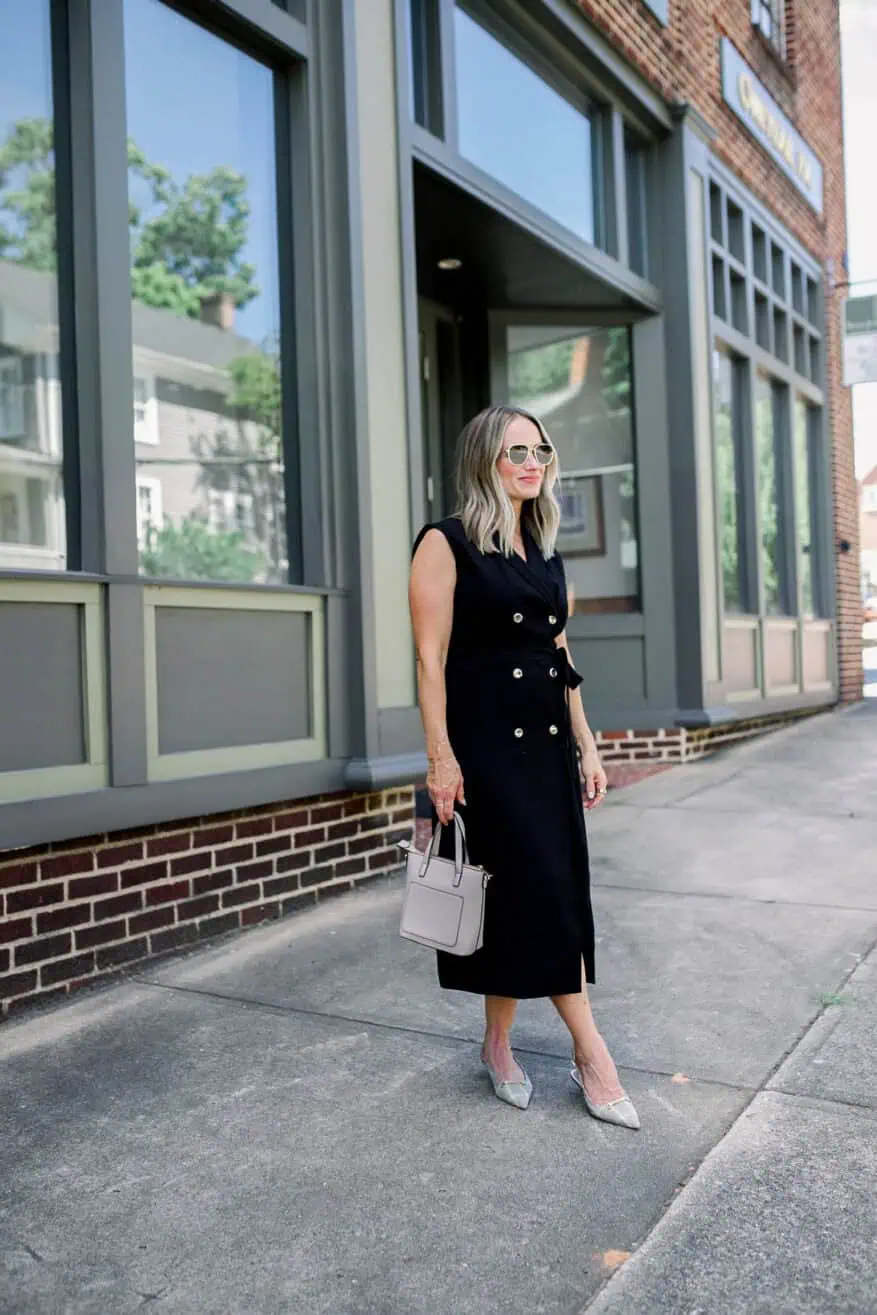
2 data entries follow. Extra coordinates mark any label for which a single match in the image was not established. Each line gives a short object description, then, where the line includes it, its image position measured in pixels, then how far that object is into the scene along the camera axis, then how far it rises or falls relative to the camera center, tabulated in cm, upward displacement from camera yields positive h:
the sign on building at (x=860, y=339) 1174 +314
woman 283 -23
